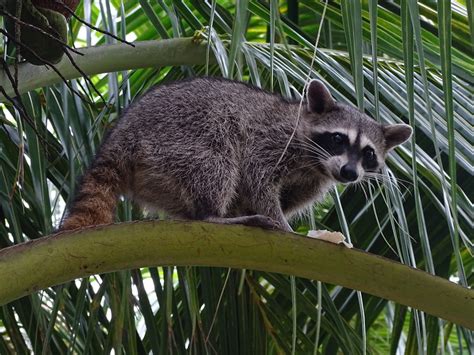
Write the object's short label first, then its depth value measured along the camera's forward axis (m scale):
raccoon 3.00
